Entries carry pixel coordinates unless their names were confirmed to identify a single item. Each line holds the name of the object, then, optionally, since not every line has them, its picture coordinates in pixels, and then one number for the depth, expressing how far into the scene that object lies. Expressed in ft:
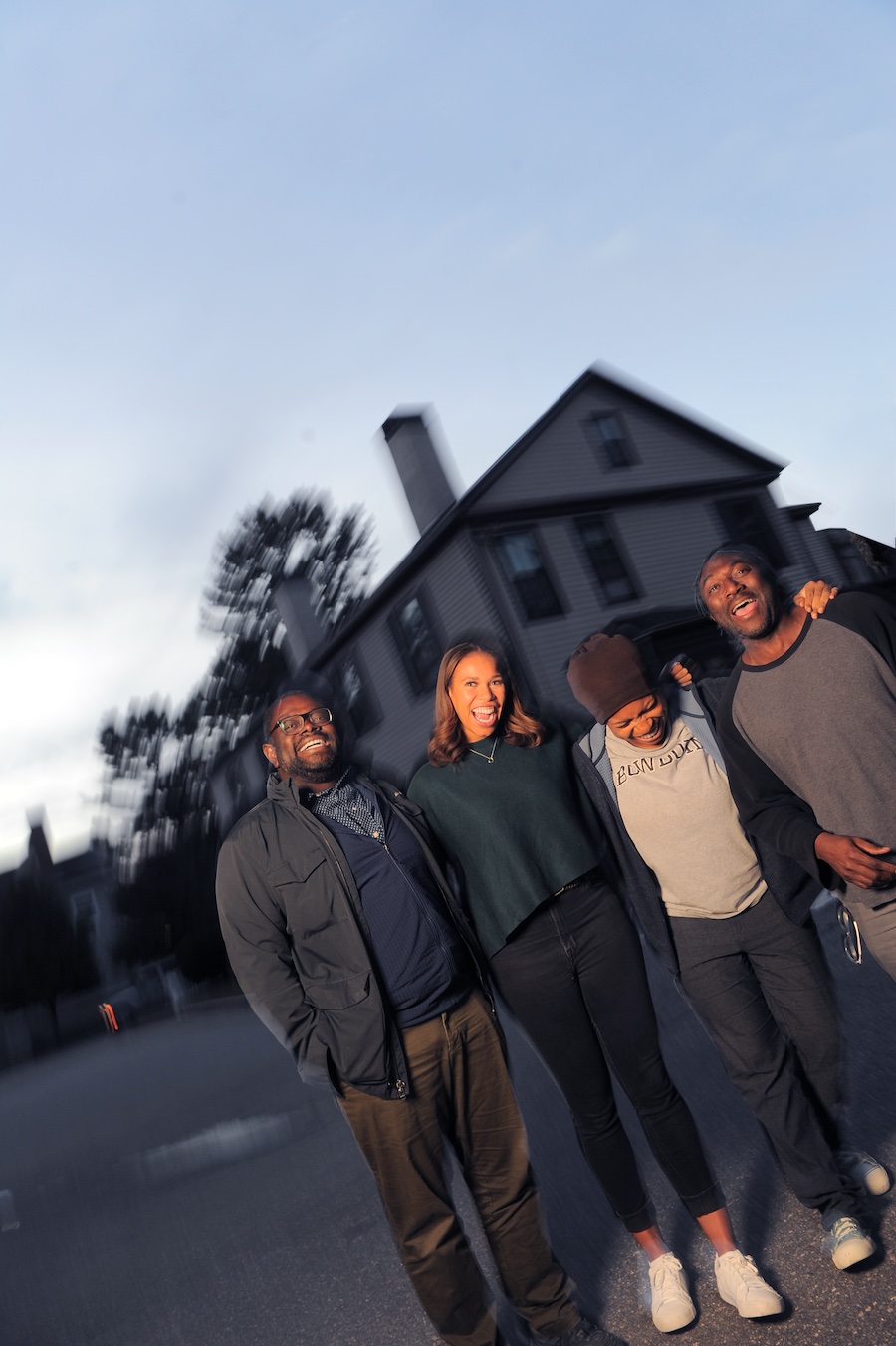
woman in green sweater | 11.45
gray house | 74.18
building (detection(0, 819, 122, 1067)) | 148.25
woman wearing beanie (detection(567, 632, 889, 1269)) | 11.62
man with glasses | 10.94
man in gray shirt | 10.56
